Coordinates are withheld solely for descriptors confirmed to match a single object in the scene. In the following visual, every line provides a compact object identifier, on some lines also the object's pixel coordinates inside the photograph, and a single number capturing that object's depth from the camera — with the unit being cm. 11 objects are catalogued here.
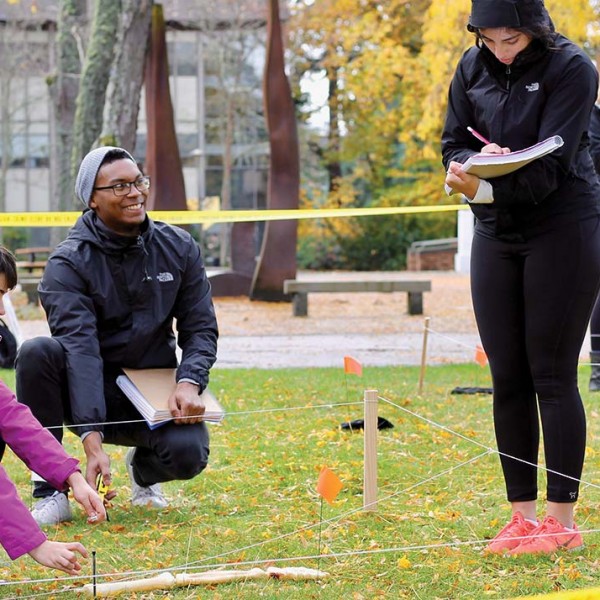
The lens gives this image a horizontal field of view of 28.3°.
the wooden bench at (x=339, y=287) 1627
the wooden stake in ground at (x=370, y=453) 468
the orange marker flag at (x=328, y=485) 404
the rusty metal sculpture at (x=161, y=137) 1798
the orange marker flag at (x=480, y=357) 801
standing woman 399
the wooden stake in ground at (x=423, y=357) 824
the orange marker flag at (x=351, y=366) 655
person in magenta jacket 326
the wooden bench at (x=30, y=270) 1744
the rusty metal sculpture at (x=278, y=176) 1805
